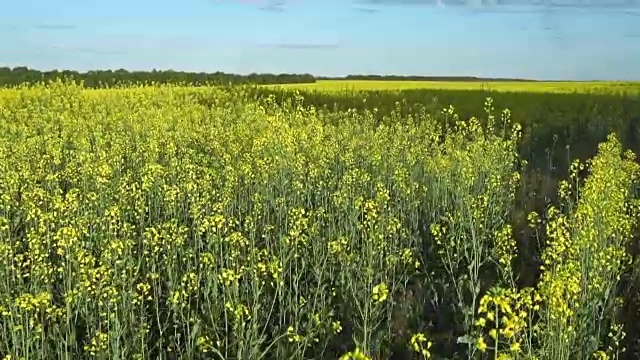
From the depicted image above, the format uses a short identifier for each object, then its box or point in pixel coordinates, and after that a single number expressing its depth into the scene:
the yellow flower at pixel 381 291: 3.92
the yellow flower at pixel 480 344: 2.99
